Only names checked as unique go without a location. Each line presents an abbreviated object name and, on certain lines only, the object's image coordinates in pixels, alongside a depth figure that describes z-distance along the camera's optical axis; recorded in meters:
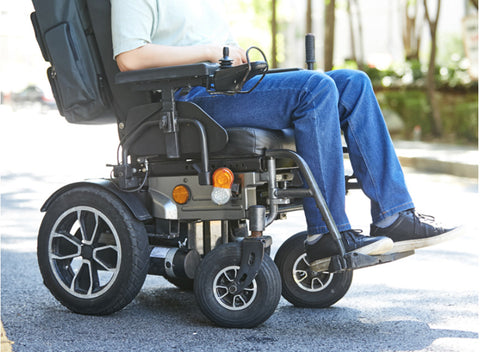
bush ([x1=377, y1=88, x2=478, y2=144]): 16.03
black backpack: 3.71
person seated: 3.44
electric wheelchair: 3.45
